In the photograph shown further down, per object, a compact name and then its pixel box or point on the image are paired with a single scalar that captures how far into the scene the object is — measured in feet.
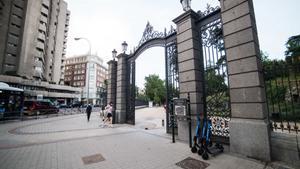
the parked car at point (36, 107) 62.13
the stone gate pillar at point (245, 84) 14.46
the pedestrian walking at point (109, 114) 37.29
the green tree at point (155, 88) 181.79
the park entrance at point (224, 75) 14.97
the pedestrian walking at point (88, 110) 48.55
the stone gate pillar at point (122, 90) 39.17
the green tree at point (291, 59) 14.61
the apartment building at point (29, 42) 116.88
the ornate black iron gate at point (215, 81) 18.92
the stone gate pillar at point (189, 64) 20.67
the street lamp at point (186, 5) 23.08
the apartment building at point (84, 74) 245.65
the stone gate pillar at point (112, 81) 42.88
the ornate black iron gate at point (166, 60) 26.89
